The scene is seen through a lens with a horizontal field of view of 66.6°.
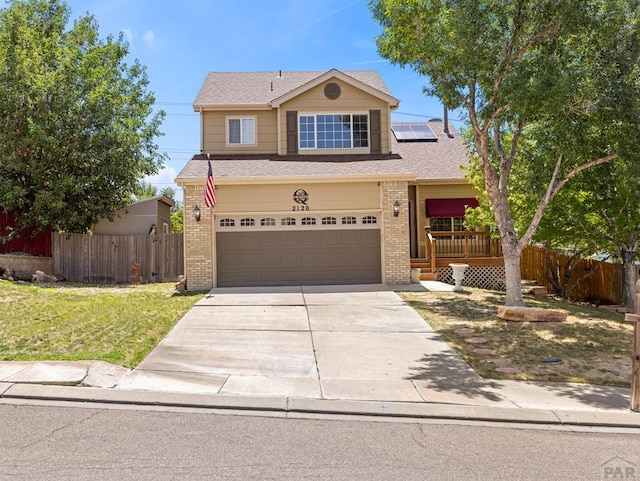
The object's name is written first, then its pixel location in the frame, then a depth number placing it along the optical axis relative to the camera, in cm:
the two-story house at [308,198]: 1546
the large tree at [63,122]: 1811
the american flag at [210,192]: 1444
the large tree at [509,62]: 958
